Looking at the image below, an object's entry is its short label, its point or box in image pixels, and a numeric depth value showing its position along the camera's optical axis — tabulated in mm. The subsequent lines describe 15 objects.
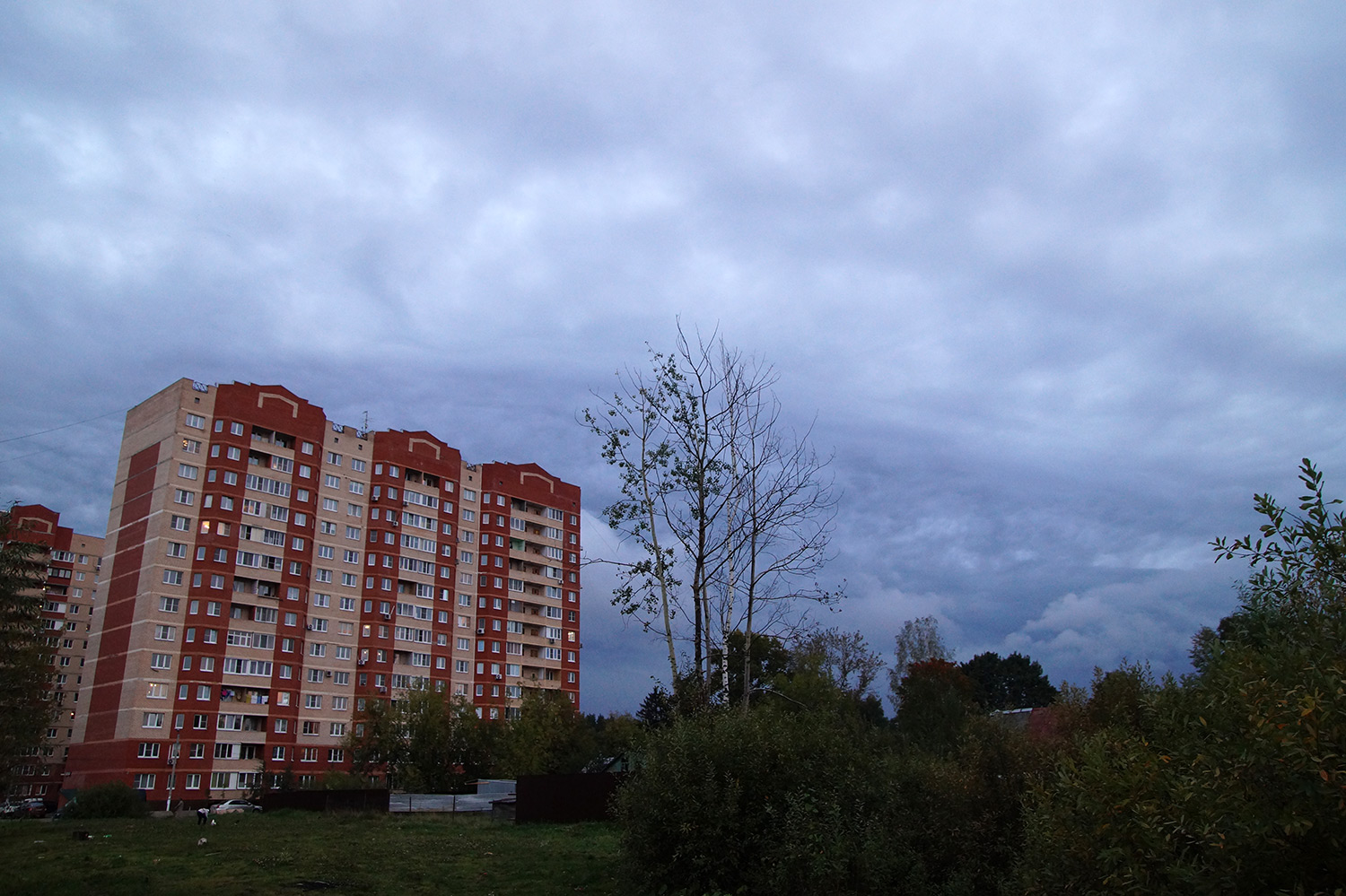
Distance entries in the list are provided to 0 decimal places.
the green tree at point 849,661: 64375
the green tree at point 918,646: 84312
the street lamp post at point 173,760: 63806
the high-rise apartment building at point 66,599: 105625
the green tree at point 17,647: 39406
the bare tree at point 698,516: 18562
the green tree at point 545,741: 69750
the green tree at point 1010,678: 98338
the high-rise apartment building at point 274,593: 66062
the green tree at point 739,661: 18266
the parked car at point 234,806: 57750
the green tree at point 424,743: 67500
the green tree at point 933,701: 44000
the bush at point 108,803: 42438
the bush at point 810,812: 11758
